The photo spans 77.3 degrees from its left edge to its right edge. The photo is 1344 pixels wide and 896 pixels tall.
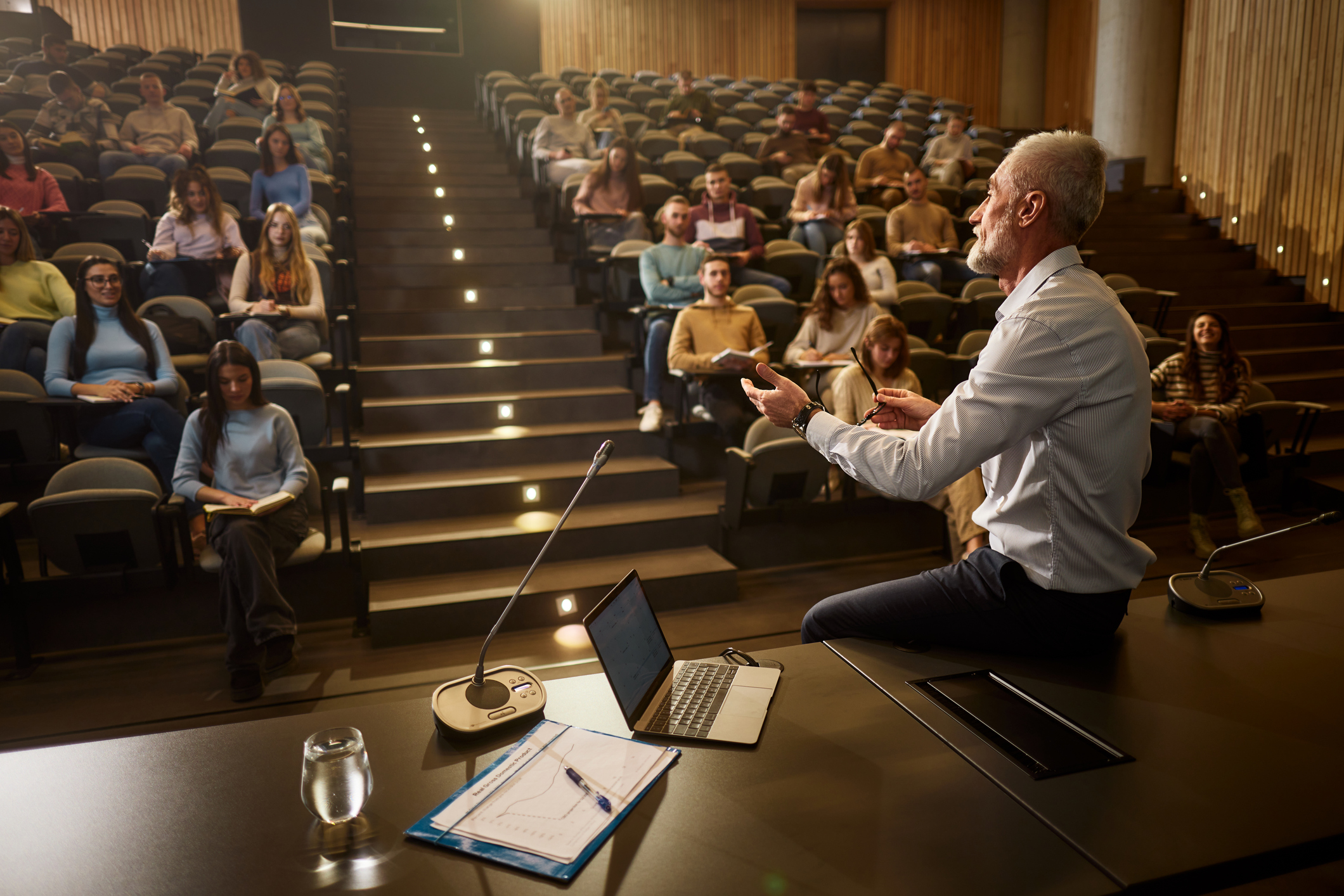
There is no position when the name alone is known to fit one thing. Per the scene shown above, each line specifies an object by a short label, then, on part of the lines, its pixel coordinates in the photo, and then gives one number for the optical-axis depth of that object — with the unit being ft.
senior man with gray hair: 3.69
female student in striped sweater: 11.44
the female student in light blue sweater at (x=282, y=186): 14.84
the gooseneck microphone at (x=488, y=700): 3.50
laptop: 3.52
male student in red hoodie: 15.33
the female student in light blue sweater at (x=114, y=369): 10.04
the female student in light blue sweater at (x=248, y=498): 8.00
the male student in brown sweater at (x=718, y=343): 11.58
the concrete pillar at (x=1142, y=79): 22.22
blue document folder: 2.73
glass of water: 2.93
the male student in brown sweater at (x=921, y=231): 16.52
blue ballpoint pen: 3.03
